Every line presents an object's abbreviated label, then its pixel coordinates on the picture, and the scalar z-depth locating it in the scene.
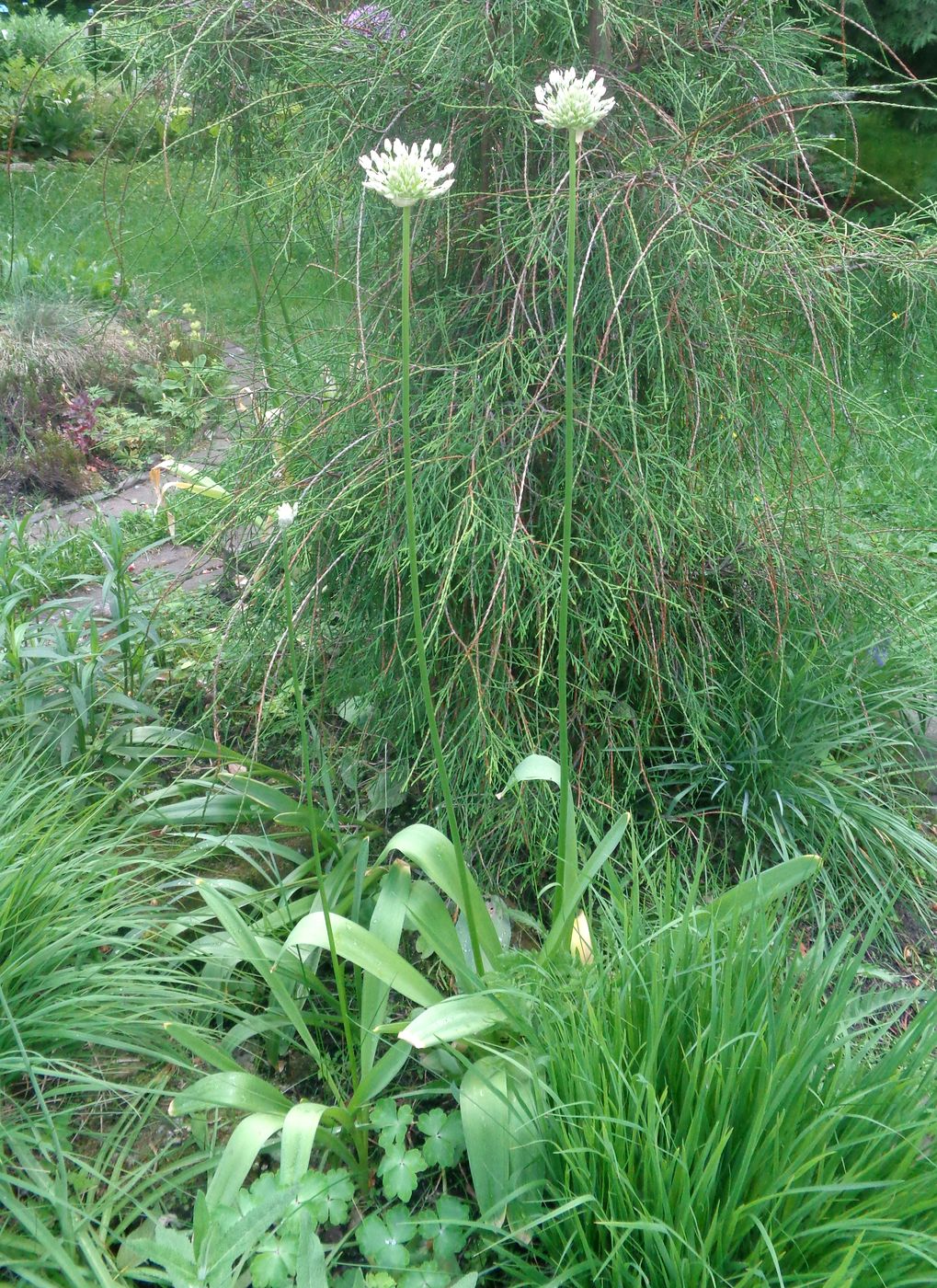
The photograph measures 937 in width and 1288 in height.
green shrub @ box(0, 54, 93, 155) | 8.58
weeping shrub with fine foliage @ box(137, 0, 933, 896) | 2.32
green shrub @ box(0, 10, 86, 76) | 10.13
